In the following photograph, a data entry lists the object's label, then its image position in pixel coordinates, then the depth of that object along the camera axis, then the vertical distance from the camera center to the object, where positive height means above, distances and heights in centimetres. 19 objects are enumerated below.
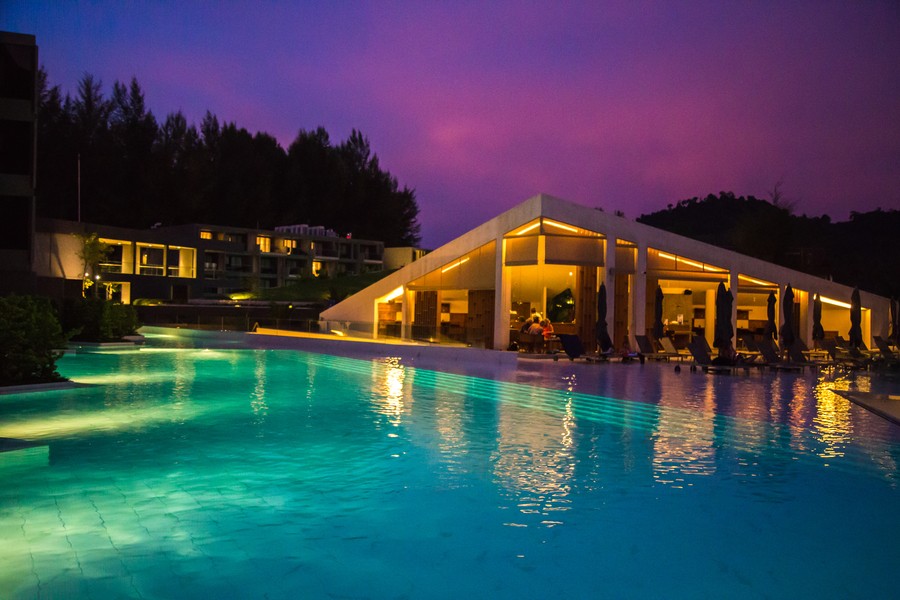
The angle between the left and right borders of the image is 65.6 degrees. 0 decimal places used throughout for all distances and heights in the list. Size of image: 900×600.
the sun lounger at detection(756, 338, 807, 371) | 1868 -87
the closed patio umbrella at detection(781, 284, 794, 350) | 1975 +7
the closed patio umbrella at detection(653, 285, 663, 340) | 2191 +10
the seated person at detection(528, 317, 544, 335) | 2328 -16
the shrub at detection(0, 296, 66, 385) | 1184 -45
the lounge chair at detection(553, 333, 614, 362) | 2091 -77
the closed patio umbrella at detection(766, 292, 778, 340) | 2109 +31
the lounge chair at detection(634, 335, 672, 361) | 2173 -75
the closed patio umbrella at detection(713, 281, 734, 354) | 1819 +14
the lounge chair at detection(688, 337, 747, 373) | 1798 -86
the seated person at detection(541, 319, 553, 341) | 2331 -17
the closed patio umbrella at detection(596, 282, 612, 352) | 2119 -5
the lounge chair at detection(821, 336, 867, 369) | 2022 -89
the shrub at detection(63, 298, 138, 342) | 2267 -9
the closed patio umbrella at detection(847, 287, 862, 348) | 2062 +20
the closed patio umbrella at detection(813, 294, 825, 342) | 2220 +25
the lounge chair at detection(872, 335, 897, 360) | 2077 -60
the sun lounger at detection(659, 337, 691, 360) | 2216 -66
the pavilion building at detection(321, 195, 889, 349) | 2362 +151
